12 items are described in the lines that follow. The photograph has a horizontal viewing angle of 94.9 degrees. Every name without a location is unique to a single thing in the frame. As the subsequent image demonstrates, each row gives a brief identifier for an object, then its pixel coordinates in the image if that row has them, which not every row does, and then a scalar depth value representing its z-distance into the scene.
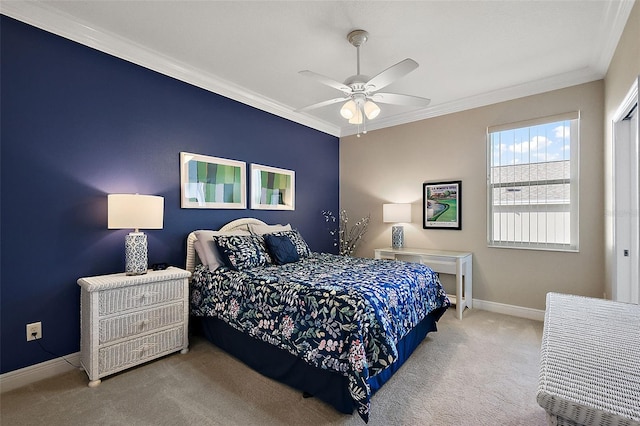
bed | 1.82
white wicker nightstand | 2.16
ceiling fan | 2.27
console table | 3.53
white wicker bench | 0.75
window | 3.32
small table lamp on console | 4.29
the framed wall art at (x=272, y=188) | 3.87
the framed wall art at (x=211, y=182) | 3.14
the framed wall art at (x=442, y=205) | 4.01
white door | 2.52
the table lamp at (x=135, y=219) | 2.34
